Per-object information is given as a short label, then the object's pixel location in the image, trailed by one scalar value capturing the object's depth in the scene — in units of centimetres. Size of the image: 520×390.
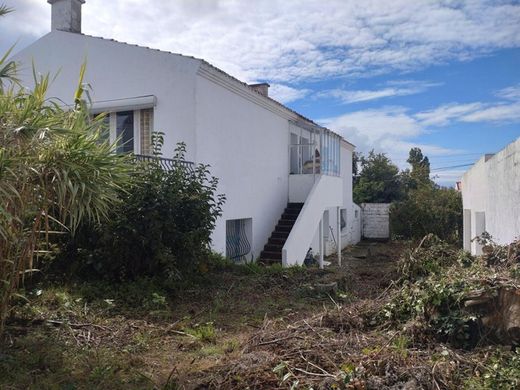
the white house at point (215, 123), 1073
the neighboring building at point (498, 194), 672
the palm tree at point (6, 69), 478
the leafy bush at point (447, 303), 443
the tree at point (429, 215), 2300
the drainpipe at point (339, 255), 1756
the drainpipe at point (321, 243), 1562
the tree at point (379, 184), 3033
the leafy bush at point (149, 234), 733
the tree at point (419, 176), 3183
